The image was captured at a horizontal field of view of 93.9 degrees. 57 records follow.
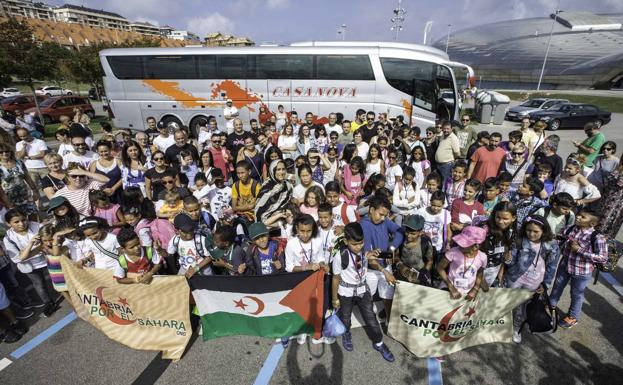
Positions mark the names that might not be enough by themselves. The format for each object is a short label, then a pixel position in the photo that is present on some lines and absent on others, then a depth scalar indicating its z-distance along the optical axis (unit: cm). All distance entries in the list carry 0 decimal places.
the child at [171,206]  420
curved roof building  4959
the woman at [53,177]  496
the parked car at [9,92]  3085
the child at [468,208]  417
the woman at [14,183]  497
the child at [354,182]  536
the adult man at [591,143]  606
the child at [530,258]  329
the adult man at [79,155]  565
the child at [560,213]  371
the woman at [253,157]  600
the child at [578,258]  329
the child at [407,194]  480
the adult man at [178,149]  623
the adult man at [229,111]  1061
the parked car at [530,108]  1992
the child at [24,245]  369
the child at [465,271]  322
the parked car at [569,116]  1770
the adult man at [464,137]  736
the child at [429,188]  453
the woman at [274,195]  451
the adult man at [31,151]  641
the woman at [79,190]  461
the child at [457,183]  483
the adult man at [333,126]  886
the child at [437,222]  401
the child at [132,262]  336
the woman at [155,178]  517
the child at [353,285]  309
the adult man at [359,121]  924
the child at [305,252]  344
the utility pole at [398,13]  3153
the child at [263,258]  360
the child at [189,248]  359
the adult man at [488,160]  583
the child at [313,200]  414
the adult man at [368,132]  812
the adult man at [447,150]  657
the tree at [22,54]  1405
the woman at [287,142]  795
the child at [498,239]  350
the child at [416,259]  364
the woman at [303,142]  798
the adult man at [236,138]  709
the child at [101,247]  366
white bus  1154
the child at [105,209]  433
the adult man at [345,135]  809
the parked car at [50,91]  3455
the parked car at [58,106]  1814
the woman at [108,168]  535
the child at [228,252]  347
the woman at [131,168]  553
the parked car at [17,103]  1839
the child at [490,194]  452
